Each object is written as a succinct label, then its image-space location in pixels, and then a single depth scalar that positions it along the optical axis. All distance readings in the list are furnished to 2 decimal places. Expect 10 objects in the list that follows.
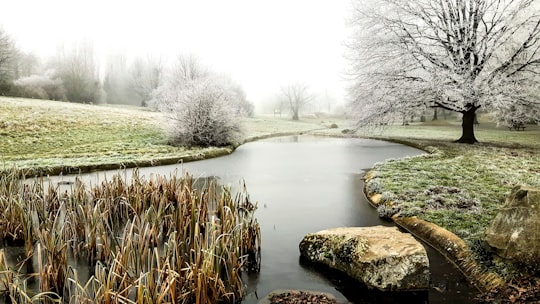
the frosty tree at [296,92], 74.31
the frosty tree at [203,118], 22.52
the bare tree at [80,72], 53.22
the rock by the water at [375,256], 4.91
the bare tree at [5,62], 43.25
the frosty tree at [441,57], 17.39
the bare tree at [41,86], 44.88
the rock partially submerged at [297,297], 4.55
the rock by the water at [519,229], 4.87
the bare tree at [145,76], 60.50
